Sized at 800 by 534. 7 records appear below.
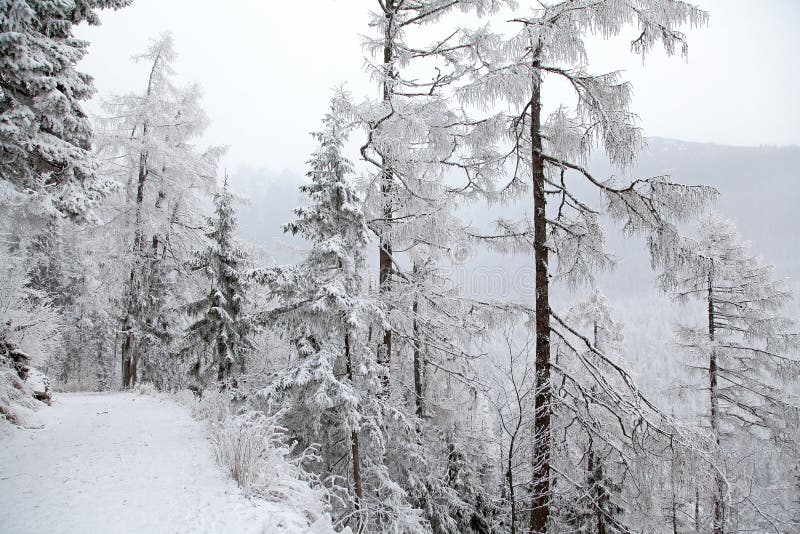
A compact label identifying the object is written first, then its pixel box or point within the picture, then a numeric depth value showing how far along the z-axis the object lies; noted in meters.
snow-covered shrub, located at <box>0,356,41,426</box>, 6.81
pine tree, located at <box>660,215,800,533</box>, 11.15
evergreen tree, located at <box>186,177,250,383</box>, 13.66
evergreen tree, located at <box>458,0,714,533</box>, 5.32
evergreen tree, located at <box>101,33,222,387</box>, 13.91
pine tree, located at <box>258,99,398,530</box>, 6.89
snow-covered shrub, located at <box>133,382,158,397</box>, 13.34
